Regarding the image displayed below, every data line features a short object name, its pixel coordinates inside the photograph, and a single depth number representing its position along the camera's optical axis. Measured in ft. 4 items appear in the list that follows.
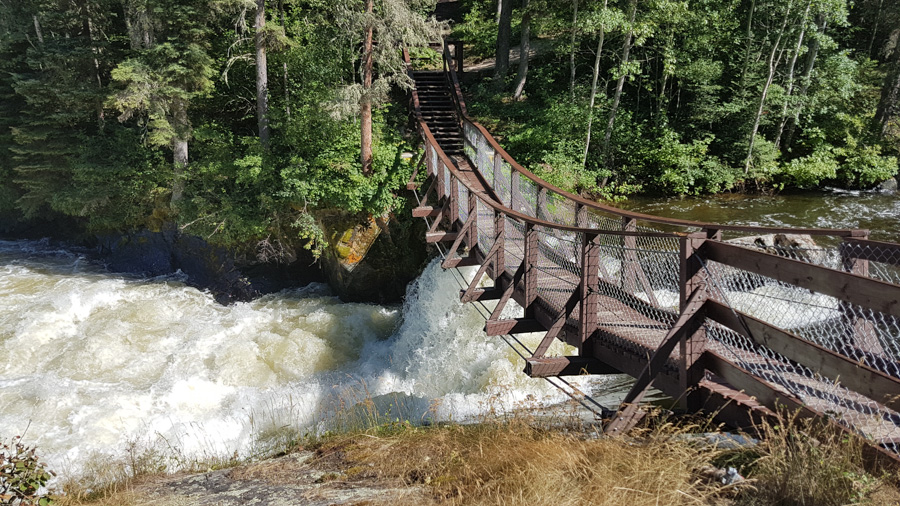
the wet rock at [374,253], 43.93
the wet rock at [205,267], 46.85
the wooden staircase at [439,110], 46.78
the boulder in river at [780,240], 34.91
